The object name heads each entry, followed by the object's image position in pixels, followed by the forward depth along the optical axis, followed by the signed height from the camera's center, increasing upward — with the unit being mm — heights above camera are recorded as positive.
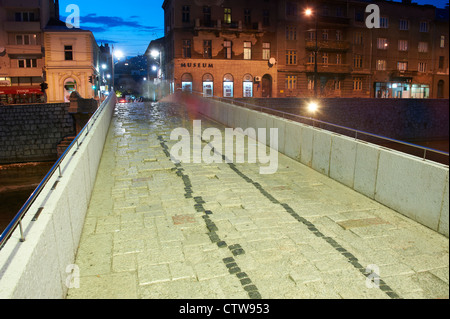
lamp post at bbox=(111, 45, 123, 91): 43275 +6308
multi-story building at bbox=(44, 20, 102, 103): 41531 +5087
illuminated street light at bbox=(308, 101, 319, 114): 32459 -64
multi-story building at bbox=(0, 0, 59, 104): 40594 +6427
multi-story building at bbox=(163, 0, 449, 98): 40219 +7157
